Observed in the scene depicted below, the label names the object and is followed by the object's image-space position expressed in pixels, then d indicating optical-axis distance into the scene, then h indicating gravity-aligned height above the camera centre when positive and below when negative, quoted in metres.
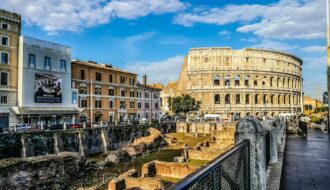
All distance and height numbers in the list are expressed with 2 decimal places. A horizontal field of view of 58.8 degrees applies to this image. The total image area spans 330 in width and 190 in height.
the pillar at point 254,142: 5.79 -0.74
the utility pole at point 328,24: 21.96 +6.19
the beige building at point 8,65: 35.12 +4.95
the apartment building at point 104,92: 46.94 +2.46
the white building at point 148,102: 60.97 +0.73
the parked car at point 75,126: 36.24 -2.56
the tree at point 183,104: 70.62 +0.29
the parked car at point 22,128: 30.96 -2.37
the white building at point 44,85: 36.94 +2.80
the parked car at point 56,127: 33.84 -2.51
